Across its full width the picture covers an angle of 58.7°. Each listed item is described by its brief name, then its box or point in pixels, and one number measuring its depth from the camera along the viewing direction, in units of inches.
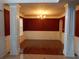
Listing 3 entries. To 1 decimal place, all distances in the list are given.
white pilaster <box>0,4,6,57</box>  115.0
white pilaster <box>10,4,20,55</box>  123.6
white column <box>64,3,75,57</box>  122.5
